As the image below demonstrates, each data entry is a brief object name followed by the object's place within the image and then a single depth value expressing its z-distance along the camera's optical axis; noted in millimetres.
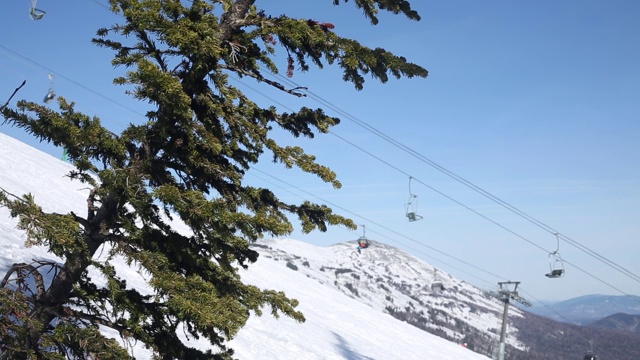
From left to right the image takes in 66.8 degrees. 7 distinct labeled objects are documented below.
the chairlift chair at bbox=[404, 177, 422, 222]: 27491
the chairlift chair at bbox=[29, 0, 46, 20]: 9352
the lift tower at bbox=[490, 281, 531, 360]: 41491
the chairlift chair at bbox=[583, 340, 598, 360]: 43819
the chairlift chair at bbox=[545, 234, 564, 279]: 38875
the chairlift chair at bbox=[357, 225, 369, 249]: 37594
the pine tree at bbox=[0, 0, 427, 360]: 5555
